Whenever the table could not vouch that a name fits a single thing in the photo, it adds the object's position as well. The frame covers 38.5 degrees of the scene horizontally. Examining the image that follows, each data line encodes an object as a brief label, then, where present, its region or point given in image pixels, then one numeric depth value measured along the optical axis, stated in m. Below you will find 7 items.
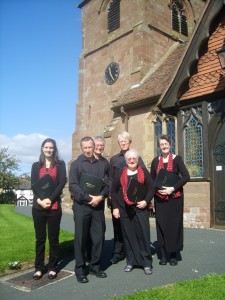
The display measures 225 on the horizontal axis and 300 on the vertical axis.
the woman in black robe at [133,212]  5.23
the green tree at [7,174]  49.28
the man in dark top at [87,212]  5.02
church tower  16.86
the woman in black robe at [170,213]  5.57
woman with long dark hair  5.05
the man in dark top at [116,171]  5.86
